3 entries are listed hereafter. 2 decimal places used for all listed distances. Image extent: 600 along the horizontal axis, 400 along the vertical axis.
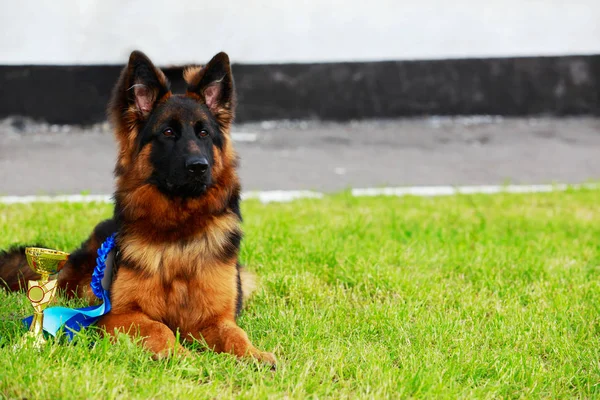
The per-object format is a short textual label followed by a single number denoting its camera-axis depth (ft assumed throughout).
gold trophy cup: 22.86
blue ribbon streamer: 24.24
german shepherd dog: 25.21
